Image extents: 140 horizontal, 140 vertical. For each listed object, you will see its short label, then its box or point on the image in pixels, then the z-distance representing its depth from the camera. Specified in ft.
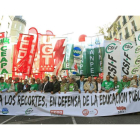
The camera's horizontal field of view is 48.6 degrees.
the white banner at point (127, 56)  27.55
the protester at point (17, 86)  23.69
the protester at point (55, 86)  22.87
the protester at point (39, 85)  24.25
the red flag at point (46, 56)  29.71
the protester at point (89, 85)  22.61
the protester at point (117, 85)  21.96
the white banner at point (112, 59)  26.55
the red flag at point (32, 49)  29.78
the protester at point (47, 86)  22.98
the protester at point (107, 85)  22.47
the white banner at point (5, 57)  30.35
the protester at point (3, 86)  24.80
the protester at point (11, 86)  24.83
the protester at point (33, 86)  24.76
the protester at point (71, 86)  22.64
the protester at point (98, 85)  22.98
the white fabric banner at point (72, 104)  21.49
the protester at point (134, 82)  23.82
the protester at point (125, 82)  23.12
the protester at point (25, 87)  23.78
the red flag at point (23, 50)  29.14
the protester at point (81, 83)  23.85
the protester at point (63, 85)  22.90
